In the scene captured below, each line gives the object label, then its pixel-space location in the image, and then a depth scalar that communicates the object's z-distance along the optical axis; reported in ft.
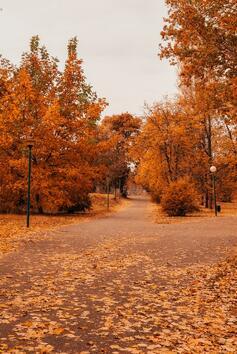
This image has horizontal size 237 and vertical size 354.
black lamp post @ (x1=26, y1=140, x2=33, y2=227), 60.59
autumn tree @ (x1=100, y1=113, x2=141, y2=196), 220.84
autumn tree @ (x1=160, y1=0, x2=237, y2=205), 40.47
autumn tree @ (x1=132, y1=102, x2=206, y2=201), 116.57
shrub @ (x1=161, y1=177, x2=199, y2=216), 89.56
